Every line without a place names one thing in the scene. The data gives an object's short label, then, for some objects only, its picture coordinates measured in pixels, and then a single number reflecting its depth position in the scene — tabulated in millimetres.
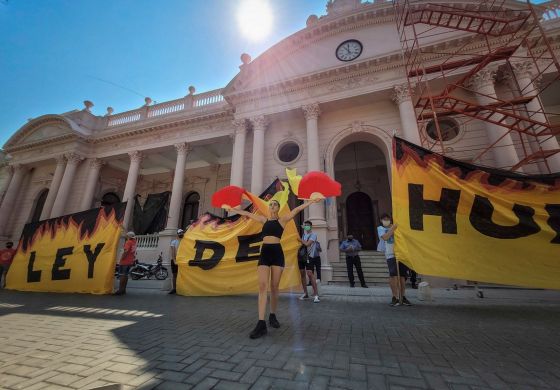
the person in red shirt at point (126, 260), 6599
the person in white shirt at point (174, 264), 6961
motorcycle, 11444
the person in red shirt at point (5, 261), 8496
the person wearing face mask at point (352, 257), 7645
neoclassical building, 10688
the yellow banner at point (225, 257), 5469
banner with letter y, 6695
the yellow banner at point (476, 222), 4008
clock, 12211
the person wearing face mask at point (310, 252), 5766
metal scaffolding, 8477
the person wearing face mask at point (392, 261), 4914
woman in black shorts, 3185
